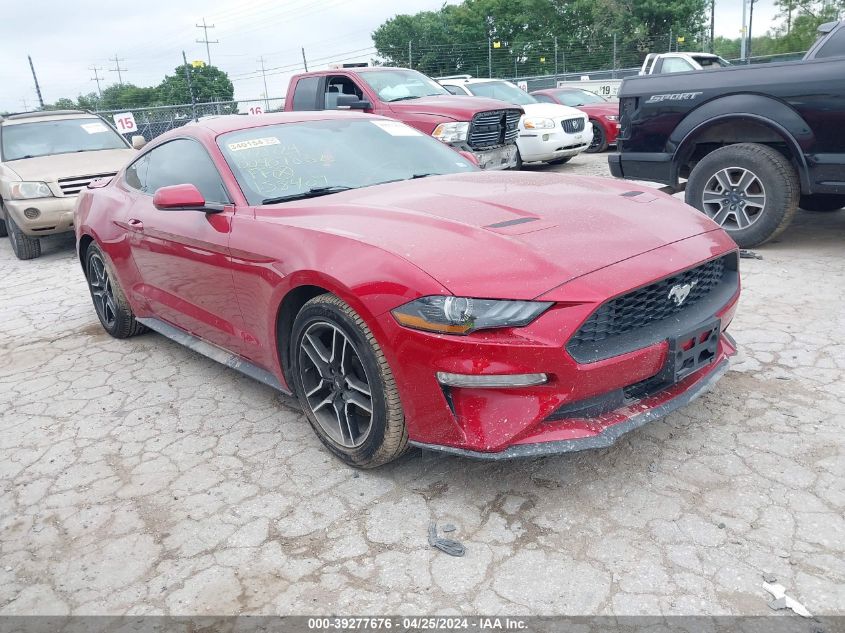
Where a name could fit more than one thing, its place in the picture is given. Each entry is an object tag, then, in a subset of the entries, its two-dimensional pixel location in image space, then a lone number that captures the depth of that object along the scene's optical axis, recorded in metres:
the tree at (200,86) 64.12
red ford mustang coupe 2.38
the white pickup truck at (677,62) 13.02
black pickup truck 5.08
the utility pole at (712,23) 49.19
